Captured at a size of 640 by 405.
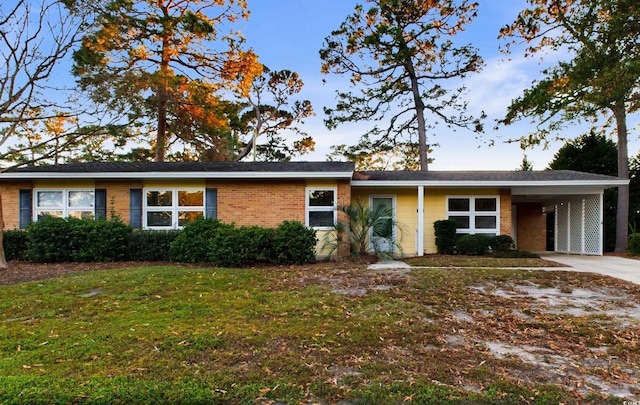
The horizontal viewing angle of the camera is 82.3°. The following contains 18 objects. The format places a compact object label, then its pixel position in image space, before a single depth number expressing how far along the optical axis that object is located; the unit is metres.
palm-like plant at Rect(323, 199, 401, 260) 10.77
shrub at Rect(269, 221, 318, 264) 9.43
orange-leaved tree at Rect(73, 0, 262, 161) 14.92
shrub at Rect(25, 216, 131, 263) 9.93
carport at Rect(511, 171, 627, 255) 12.17
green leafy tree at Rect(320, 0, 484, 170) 19.66
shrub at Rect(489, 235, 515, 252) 12.20
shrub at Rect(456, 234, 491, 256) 11.95
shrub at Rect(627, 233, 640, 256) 12.96
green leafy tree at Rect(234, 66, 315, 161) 24.72
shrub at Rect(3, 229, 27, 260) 10.49
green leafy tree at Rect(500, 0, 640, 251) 11.01
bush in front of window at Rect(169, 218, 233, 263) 9.58
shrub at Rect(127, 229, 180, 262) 10.34
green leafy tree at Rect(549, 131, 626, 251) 17.31
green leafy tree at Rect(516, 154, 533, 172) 20.97
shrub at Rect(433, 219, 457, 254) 12.38
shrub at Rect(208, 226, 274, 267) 9.09
